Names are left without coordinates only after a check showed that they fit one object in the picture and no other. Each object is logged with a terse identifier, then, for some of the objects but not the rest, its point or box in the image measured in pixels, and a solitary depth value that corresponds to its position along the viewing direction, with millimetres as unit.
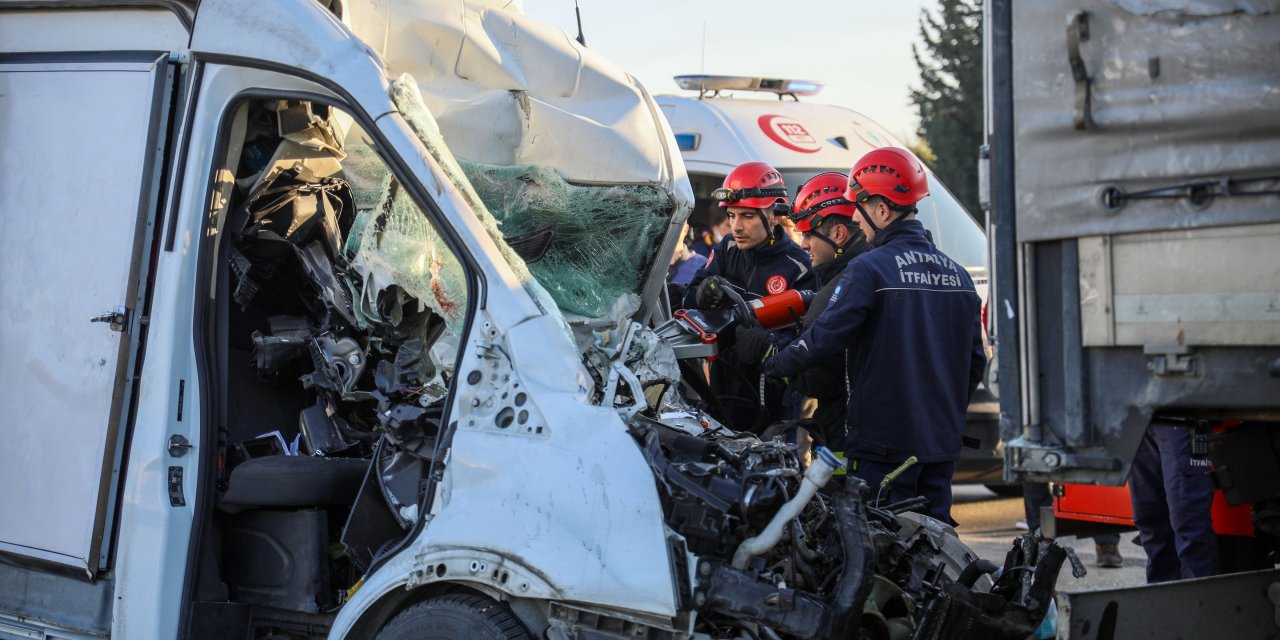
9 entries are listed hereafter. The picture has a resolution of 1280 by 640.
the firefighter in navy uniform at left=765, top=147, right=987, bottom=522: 5125
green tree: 26266
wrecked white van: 3510
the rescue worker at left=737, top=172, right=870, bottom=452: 5535
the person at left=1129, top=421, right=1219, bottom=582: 5566
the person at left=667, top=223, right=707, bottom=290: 8611
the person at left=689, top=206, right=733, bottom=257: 9617
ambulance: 9891
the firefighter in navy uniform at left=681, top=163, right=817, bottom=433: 6500
